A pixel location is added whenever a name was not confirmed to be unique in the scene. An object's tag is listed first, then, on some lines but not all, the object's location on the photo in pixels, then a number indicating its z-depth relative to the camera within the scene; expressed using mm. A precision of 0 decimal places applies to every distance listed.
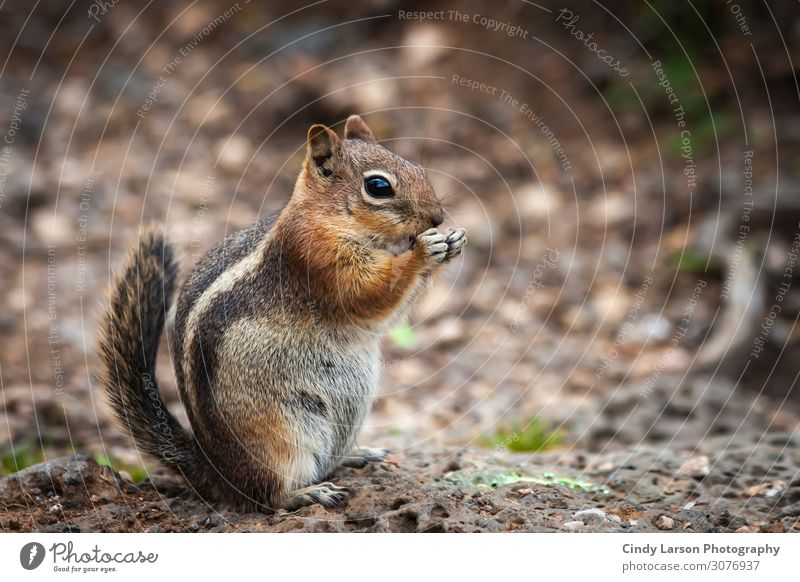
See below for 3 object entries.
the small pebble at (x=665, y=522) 6060
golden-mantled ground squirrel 6105
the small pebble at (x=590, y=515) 6016
